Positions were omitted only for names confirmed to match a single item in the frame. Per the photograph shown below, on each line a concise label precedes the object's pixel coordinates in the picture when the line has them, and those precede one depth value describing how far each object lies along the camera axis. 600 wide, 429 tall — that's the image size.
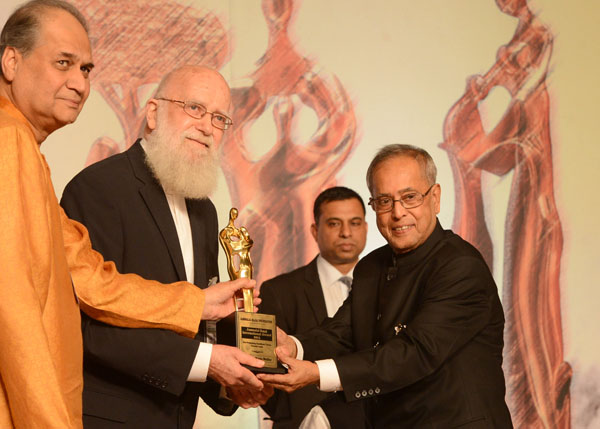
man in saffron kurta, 2.05
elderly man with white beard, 3.00
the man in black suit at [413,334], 3.34
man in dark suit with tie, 5.09
